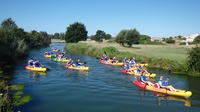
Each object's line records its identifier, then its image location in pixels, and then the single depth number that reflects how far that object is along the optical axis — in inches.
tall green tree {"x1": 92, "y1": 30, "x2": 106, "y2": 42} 3727.9
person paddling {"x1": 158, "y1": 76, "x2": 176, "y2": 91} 605.1
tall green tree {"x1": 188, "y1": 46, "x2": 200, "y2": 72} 861.1
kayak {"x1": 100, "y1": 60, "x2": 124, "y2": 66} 1082.9
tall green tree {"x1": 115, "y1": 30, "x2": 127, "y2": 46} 2116.1
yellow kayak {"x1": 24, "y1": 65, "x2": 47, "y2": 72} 846.9
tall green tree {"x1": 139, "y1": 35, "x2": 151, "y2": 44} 3313.7
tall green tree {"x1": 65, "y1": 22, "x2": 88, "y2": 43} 3074.1
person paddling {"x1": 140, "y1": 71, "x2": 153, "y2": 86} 650.2
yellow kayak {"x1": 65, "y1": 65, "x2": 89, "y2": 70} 887.7
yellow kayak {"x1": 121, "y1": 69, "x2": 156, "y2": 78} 794.2
